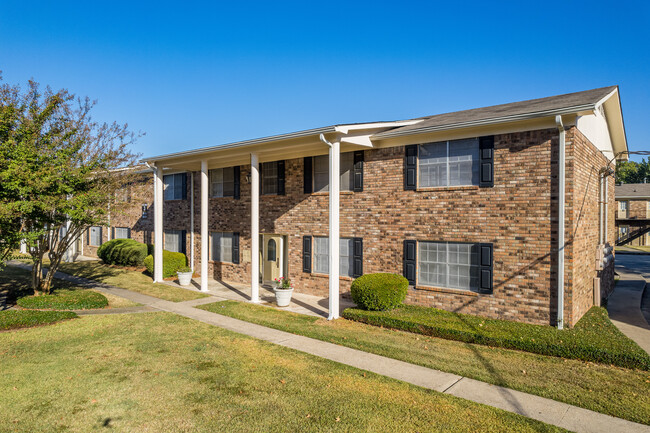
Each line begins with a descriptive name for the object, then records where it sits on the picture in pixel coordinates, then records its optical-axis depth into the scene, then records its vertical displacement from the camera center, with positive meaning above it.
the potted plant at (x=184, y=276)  16.81 -2.57
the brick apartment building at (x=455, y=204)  9.77 +0.31
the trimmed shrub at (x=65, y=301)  12.47 -2.73
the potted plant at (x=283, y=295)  12.82 -2.55
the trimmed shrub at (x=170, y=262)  18.36 -2.20
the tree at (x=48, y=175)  11.44 +1.25
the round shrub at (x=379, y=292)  10.96 -2.13
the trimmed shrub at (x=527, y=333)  7.72 -2.67
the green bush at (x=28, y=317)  10.16 -2.68
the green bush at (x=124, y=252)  21.05 -1.97
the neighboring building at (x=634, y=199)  33.94 +1.27
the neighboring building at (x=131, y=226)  20.16 -0.66
